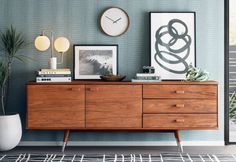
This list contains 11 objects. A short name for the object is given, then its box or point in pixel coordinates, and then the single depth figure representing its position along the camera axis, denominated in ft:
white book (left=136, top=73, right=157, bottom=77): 12.69
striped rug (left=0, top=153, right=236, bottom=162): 11.62
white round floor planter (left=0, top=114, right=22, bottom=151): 12.42
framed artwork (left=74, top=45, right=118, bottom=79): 13.50
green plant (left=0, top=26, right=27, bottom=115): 12.91
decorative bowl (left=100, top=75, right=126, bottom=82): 12.73
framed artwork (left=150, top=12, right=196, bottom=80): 13.42
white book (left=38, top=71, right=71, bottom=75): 12.66
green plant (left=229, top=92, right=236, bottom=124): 14.05
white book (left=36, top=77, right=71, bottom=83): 12.61
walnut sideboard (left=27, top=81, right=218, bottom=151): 12.42
